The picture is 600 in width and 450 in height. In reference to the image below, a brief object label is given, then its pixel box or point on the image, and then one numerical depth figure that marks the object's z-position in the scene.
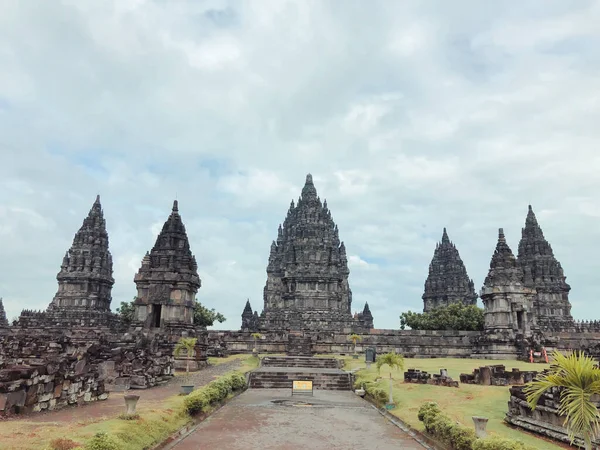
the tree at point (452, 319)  58.34
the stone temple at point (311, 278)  56.22
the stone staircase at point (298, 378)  24.03
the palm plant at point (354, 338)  35.14
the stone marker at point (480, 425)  10.05
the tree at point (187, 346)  25.27
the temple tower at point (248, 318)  76.31
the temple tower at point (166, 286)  35.28
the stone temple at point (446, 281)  77.04
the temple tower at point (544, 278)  65.00
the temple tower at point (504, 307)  37.22
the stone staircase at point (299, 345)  35.69
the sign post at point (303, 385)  18.80
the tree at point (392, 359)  17.79
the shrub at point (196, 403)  14.12
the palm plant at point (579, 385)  7.43
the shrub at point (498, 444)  8.58
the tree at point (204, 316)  66.00
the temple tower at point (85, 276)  56.66
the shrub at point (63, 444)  8.63
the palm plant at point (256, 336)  36.66
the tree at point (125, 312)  59.98
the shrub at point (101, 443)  8.55
